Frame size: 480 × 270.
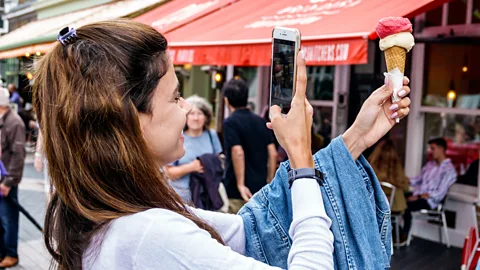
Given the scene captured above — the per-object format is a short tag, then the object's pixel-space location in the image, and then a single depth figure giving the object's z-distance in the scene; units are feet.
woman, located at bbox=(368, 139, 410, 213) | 21.79
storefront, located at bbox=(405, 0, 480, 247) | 21.68
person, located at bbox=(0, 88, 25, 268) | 18.79
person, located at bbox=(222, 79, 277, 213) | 16.58
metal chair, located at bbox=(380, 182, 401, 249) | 21.30
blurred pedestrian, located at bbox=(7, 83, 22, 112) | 50.00
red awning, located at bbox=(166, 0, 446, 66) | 12.86
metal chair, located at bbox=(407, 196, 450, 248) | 21.43
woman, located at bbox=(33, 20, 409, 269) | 4.03
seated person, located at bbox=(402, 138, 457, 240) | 21.18
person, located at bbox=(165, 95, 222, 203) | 15.67
